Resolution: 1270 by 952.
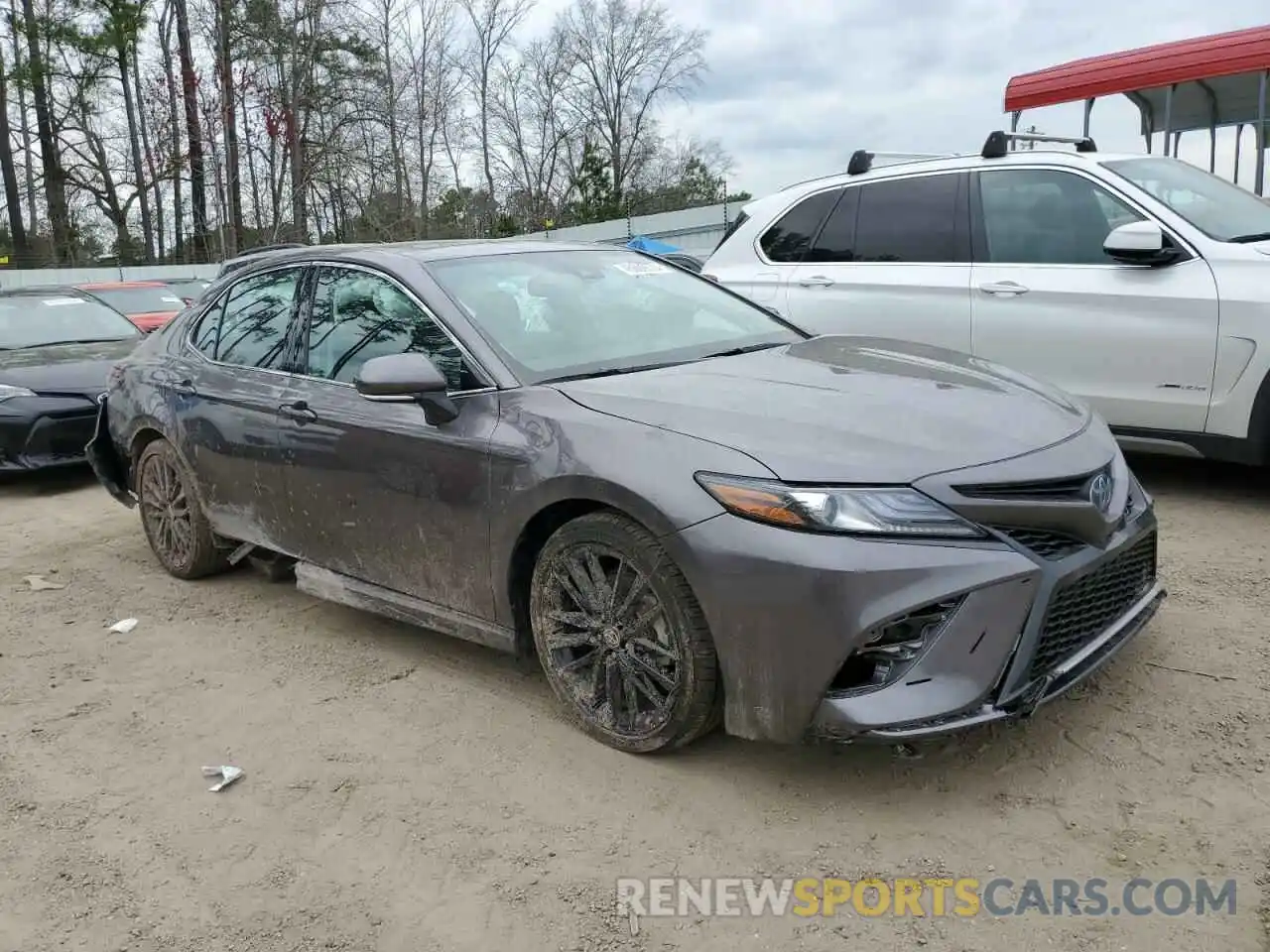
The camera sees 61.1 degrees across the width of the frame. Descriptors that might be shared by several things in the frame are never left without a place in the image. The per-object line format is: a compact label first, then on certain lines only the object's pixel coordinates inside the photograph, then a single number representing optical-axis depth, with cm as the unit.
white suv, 505
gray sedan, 270
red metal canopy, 809
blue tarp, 1717
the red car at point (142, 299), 1399
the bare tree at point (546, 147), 4253
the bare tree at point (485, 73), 3759
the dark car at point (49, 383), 763
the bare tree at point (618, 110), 4503
